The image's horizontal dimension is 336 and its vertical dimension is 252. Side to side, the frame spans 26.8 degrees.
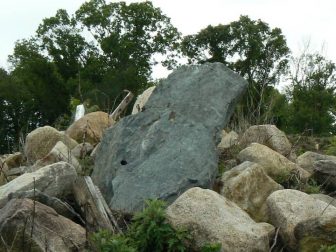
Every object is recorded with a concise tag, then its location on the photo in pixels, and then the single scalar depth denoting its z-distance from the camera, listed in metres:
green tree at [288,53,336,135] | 23.88
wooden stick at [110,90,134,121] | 11.37
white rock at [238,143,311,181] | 8.12
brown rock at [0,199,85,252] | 5.52
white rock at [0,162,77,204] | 6.82
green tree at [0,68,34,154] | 29.54
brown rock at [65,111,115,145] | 10.30
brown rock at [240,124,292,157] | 9.39
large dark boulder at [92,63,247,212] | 7.04
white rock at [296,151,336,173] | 8.85
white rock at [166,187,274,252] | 5.92
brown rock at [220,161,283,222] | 7.14
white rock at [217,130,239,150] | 9.21
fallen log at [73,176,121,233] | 6.44
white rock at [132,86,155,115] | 10.84
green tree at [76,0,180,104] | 34.72
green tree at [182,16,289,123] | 31.83
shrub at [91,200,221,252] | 5.82
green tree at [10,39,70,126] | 33.34
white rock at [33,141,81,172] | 8.24
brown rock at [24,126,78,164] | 9.73
